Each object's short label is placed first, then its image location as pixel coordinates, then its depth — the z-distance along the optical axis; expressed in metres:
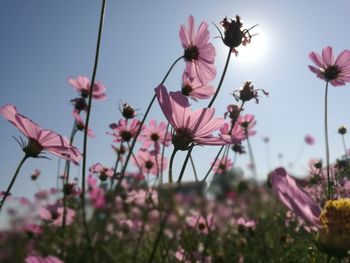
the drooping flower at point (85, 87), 0.47
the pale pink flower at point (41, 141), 0.21
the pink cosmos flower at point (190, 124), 0.21
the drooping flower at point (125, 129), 0.40
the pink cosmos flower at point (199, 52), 0.29
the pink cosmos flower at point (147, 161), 0.51
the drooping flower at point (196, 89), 0.31
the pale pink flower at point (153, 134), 0.47
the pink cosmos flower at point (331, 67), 0.39
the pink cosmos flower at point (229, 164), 0.69
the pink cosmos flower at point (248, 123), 0.57
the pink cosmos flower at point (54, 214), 0.52
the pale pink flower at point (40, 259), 0.14
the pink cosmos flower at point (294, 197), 0.13
